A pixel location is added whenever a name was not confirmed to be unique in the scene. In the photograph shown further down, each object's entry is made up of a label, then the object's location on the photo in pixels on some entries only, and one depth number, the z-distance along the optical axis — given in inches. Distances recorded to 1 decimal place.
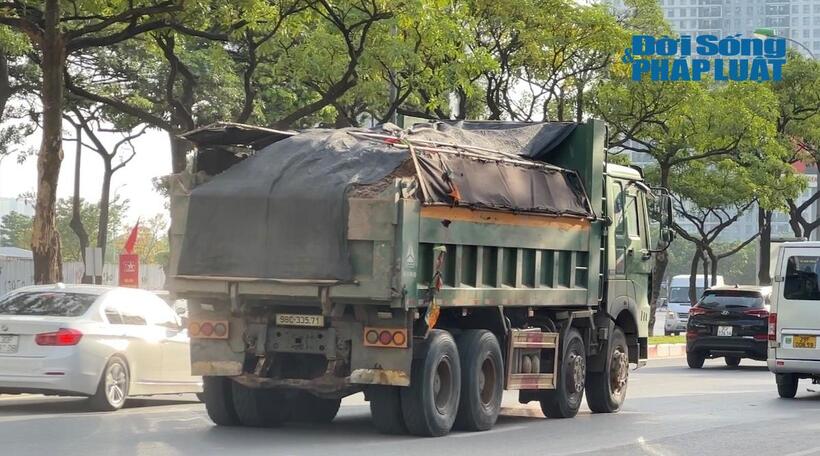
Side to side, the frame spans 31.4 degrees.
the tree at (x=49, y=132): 813.2
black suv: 1096.8
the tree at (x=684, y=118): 1536.7
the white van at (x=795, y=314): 762.2
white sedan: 600.1
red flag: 1328.7
